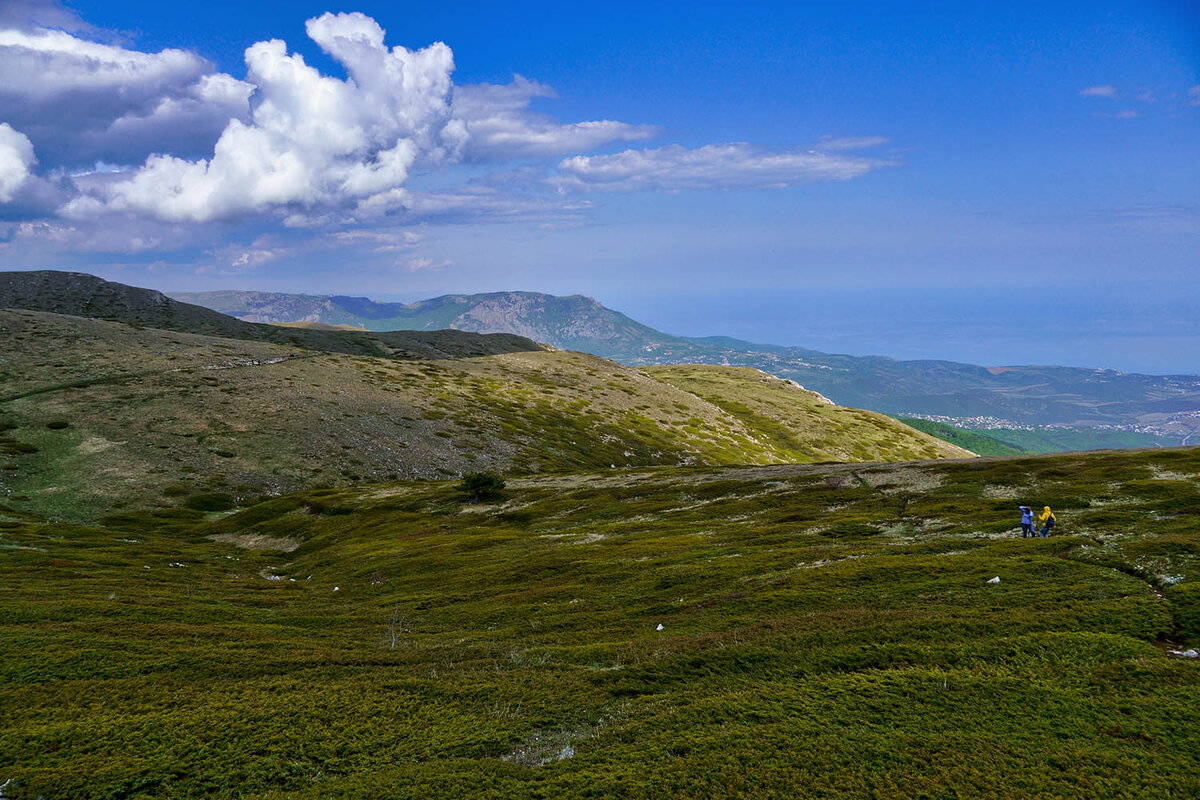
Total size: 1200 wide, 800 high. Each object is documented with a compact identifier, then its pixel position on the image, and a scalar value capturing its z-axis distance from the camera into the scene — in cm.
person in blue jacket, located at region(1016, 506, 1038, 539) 4319
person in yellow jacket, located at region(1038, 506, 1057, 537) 4216
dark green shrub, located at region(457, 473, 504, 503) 9700
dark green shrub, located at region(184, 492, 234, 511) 10012
